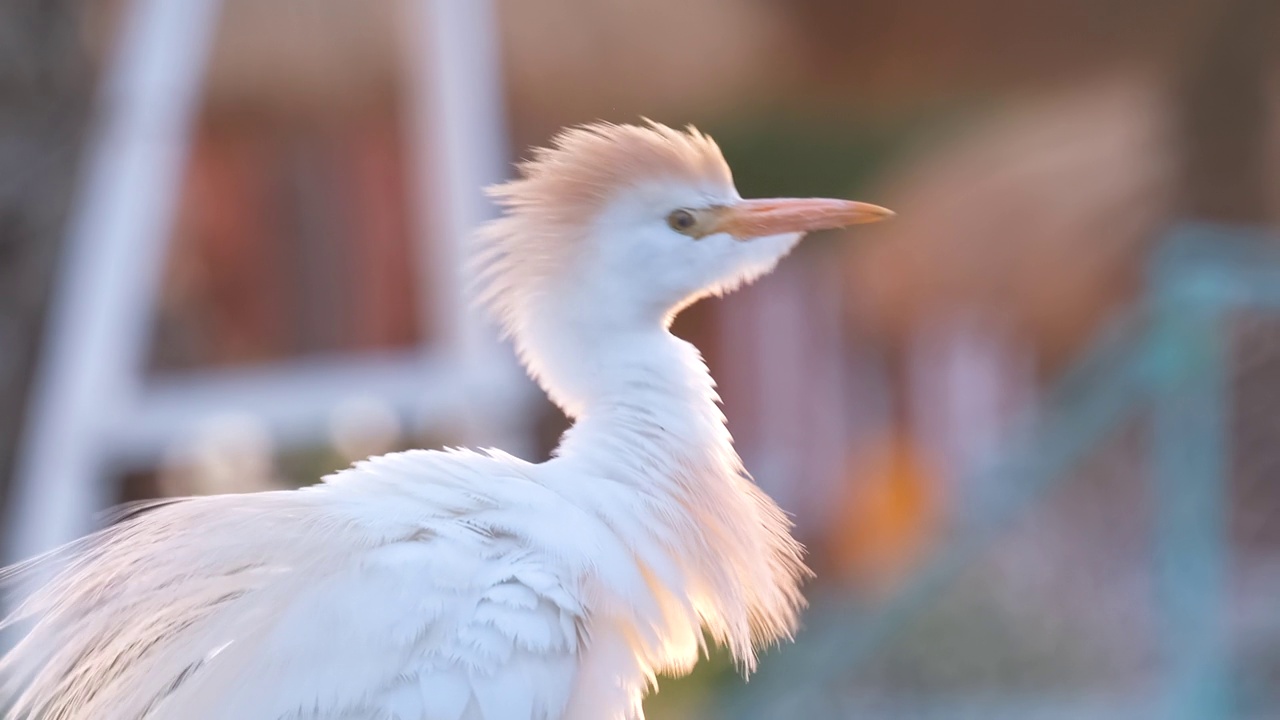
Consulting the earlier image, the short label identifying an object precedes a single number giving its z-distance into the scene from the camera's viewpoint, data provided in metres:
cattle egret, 6.15
